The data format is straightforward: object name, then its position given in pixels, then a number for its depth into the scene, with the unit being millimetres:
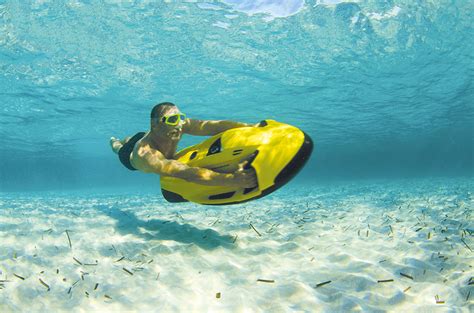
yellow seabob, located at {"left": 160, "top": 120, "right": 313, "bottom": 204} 4328
